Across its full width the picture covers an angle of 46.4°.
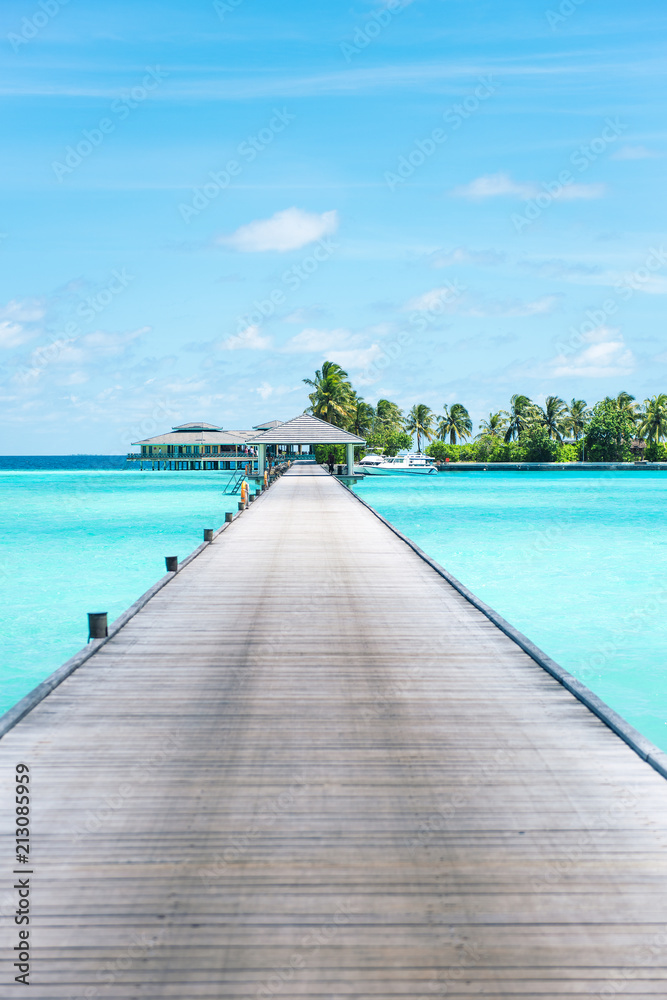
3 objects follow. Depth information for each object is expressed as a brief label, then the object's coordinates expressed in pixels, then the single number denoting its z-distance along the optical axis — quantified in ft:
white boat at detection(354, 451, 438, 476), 259.19
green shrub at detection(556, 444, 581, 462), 287.87
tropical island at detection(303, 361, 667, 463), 283.59
